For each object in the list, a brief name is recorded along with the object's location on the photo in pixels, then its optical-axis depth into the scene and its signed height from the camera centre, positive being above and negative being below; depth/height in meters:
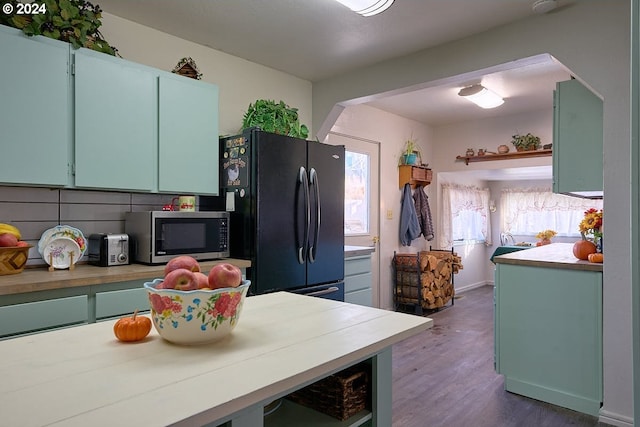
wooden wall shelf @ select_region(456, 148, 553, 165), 5.03 +0.80
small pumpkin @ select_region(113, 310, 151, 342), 1.03 -0.30
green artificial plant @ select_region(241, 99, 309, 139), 3.00 +0.74
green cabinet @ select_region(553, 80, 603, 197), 2.56 +0.50
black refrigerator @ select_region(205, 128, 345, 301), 2.71 +0.05
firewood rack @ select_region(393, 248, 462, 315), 4.88 -0.85
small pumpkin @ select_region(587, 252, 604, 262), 2.50 -0.26
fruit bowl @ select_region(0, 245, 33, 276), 1.91 -0.22
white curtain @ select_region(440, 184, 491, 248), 6.09 +0.01
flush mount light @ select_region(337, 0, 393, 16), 2.19 +1.17
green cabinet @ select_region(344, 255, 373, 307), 3.45 -0.58
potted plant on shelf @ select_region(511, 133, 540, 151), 5.09 +0.95
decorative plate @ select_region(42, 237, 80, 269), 2.19 -0.21
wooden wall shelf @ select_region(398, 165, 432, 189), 5.27 +0.54
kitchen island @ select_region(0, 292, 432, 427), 0.69 -0.33
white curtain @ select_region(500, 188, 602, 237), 6.42 +0.08
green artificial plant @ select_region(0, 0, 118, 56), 2.00 +1.01
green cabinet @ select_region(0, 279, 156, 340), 1.71 -0.44
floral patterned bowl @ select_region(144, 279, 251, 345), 0.95 -0.24
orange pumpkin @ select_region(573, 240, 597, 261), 2.70 -0.23
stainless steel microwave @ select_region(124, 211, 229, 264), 2.39 -0.13
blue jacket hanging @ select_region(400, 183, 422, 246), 5.30 -0.08
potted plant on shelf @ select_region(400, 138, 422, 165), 5.30 +0.86
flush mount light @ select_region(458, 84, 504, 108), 4.04 +1.26
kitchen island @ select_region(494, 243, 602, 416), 2.46 -0.75
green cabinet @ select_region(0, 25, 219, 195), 1.99 +0.53
